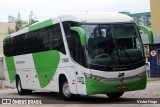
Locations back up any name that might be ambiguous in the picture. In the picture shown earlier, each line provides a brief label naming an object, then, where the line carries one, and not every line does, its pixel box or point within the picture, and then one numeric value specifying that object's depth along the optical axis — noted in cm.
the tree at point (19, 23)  7004
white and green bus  1477
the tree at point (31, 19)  6219
